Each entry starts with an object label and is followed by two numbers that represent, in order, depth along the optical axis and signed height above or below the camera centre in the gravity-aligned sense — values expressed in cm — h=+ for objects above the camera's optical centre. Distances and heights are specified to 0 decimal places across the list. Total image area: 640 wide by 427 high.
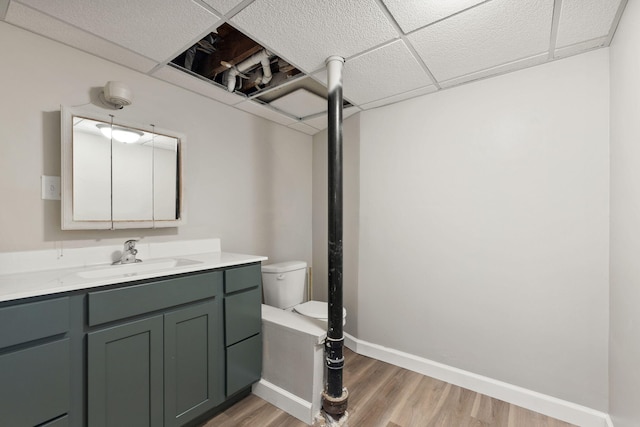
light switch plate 150 +14
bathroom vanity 106 -63
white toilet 236 -64
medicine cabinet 153 +25
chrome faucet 168 -24
